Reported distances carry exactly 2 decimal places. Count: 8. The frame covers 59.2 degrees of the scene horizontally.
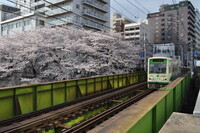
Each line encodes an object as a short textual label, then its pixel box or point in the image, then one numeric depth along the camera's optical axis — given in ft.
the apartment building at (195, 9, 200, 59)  323.37
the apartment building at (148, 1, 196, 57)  272.31
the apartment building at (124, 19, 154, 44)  243.19
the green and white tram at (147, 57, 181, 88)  51.06
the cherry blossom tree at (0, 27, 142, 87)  74.23
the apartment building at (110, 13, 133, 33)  283.83
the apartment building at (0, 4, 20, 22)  191.65
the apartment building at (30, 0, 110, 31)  132.57
